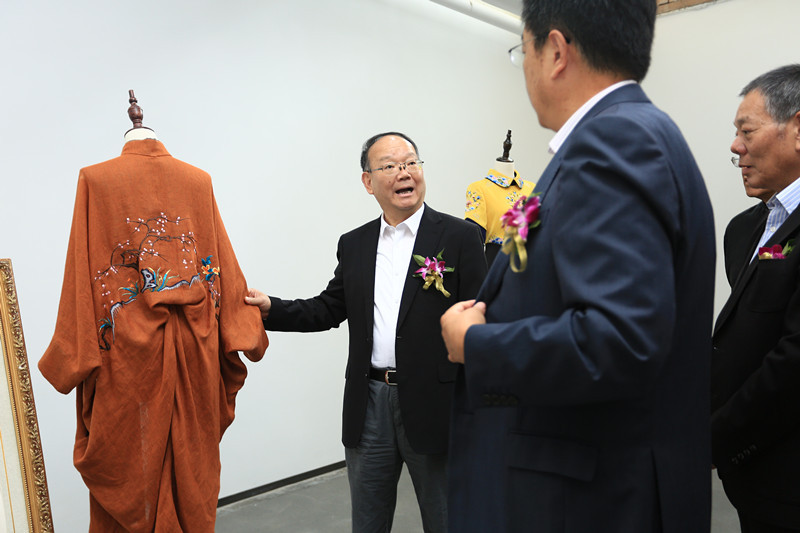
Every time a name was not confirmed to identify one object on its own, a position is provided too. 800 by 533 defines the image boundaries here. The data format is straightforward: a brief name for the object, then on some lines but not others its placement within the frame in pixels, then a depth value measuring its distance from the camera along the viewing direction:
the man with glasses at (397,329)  2.26
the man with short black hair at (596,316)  0.97
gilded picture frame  2.21
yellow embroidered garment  4.10
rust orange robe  2.02
